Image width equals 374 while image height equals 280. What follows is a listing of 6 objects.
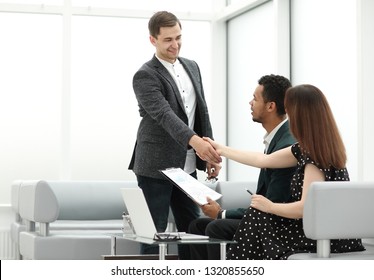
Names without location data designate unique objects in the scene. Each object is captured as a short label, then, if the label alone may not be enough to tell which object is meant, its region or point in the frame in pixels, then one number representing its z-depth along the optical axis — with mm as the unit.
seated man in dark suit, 4997
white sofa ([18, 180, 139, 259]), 7203
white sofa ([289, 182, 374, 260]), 4540
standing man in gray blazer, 5364
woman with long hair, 4638
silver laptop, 4773
